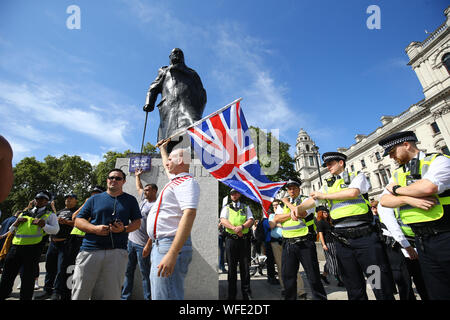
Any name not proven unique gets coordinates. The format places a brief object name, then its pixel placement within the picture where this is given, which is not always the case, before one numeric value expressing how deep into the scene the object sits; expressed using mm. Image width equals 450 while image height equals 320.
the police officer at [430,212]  2070
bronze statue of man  5605
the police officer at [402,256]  3395
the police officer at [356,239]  2580
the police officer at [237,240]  4066
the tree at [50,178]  29506
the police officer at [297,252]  3402
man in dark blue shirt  2426
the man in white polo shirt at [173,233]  1719
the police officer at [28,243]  3639
